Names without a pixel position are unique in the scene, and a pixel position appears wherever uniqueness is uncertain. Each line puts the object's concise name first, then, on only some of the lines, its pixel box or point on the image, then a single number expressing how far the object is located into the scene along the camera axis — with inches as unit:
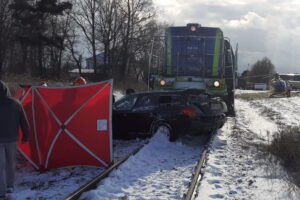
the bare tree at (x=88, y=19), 2021.4
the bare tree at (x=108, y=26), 2015.3
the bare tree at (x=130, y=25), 2018.9
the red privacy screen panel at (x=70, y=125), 277.9
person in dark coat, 221.9
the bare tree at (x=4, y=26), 1787.6
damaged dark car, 377.4
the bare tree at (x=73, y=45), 2066.9
